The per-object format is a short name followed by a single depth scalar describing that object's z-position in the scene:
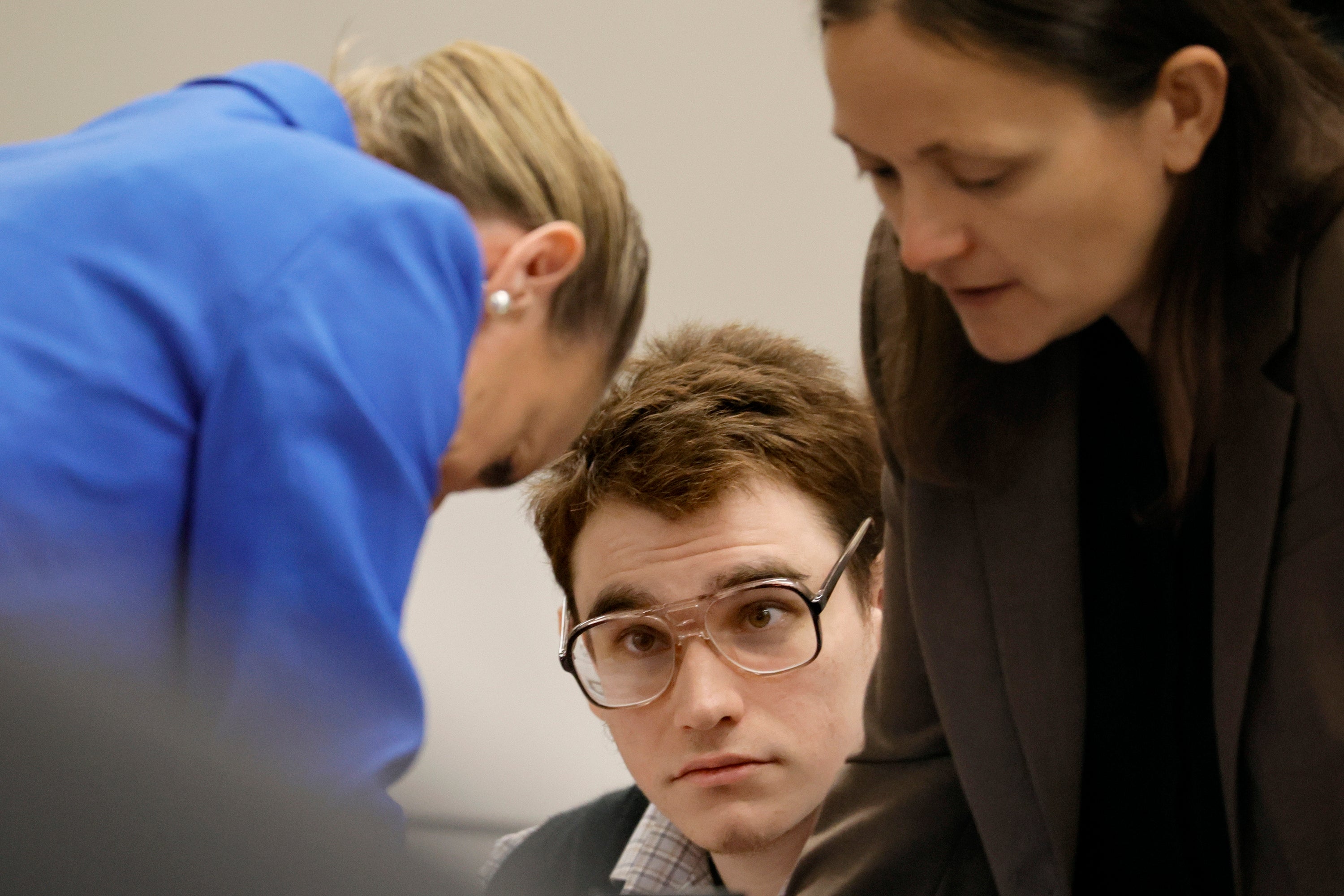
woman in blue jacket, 3.35
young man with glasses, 3.62
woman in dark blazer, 3.33
